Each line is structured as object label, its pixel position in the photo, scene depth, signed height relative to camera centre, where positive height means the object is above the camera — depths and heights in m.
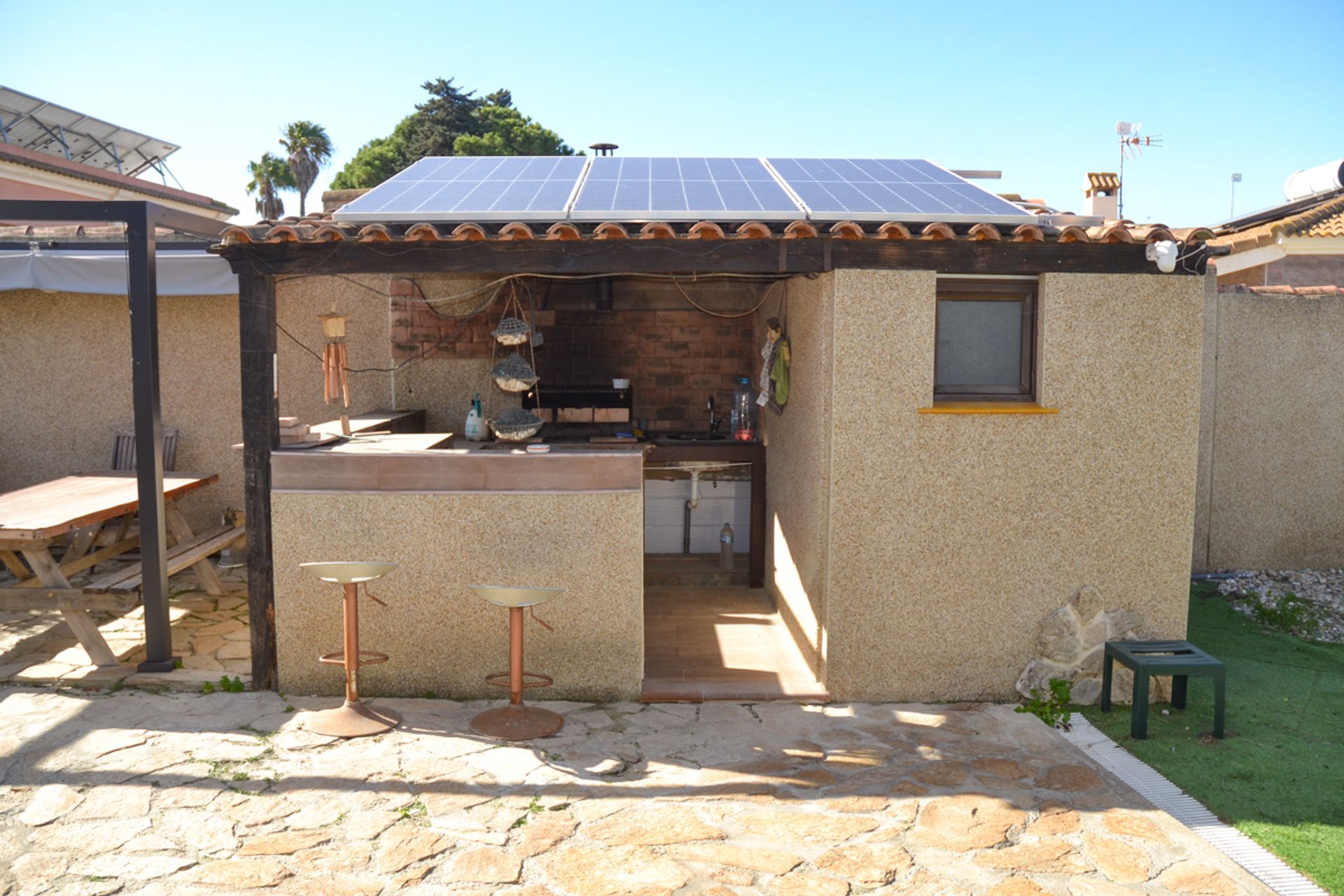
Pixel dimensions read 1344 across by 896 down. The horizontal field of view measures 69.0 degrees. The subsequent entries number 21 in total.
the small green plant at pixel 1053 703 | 6.70 -2.34
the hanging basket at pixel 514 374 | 7.40 -0.08
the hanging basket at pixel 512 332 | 7.82 +0.25
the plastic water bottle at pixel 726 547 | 10.33 -1.92
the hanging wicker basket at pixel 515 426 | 7.32 -0.47
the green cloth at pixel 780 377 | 8.45 -0.10
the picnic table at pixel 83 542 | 7.08 -1.54
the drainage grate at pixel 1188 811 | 4.68 -2.41
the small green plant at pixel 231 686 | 6.94 -2.30
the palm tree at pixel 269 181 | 43.34 +8.01
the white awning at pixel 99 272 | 9.55 +0.86
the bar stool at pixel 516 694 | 6.00 -2.16
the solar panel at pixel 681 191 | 6.76 +1.34
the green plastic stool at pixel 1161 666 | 6.29 -1.92
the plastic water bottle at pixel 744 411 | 10.45 -0.49
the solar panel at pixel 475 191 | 6.69 +1.33
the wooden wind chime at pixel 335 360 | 7.22 +0.01
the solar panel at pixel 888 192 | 6.69 +1.34
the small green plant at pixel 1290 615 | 8.80 -2.25
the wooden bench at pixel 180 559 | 7.16 -1.64
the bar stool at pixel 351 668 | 6.05 -1.99
